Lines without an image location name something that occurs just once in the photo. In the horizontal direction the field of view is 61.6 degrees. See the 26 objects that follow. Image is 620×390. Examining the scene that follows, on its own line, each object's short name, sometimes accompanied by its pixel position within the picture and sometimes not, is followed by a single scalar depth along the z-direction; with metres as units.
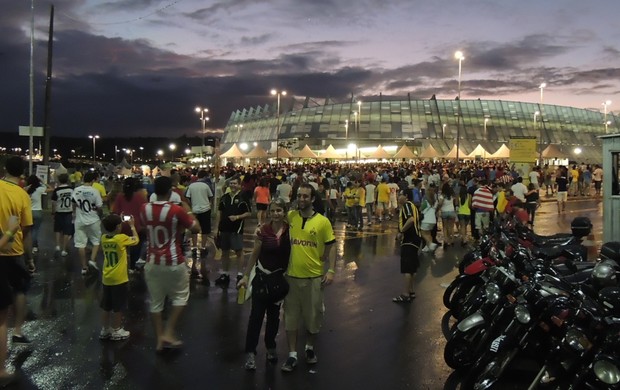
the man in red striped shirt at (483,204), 12.29
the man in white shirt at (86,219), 9.04
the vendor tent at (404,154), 38.99
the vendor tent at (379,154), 41.37
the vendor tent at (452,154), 40.29
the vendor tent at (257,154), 39.67
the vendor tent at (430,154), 40.68
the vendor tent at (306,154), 40.83
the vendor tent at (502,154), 40.38
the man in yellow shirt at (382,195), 16.93
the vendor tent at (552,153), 34.78
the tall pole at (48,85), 20.41
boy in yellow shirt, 5.93
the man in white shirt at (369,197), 16.91
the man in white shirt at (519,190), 15.68
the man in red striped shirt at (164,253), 5.45
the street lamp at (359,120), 71.19
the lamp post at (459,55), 28.88
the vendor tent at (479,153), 41.56
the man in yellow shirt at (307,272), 5.24
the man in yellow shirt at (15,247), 4.82
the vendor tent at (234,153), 41.53
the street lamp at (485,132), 74.53
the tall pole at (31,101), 19.58
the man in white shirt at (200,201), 9.74
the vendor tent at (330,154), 43.00
